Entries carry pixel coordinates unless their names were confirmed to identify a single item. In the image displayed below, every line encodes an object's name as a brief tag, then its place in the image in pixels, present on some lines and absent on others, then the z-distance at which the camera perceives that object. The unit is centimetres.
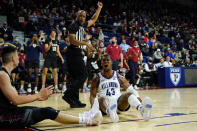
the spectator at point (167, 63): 1284
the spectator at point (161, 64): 1285
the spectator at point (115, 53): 1038
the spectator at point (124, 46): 1270
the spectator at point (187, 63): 1394
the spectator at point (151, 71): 1261
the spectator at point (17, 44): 986
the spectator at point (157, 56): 1375
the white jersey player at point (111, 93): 388
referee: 540
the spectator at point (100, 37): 1364
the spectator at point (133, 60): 1057
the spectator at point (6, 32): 1065
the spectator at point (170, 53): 1479
